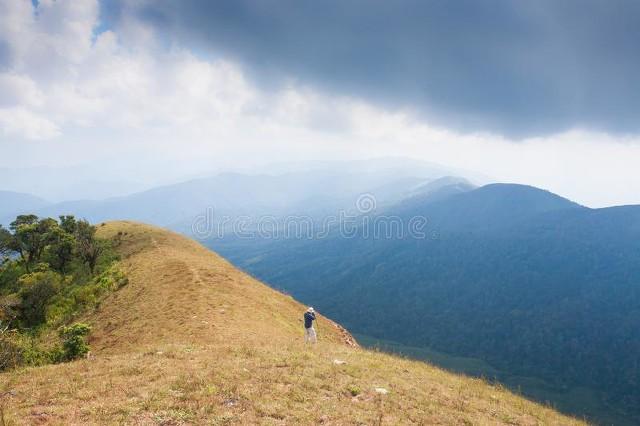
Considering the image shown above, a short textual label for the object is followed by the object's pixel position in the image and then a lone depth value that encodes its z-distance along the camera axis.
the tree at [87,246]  55.02
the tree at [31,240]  59.16
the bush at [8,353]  23.95
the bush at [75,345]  26.25
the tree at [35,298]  41.26
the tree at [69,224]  62.81
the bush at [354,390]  17.76
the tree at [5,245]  59.78
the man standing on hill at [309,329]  30.92
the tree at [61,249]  56.56
